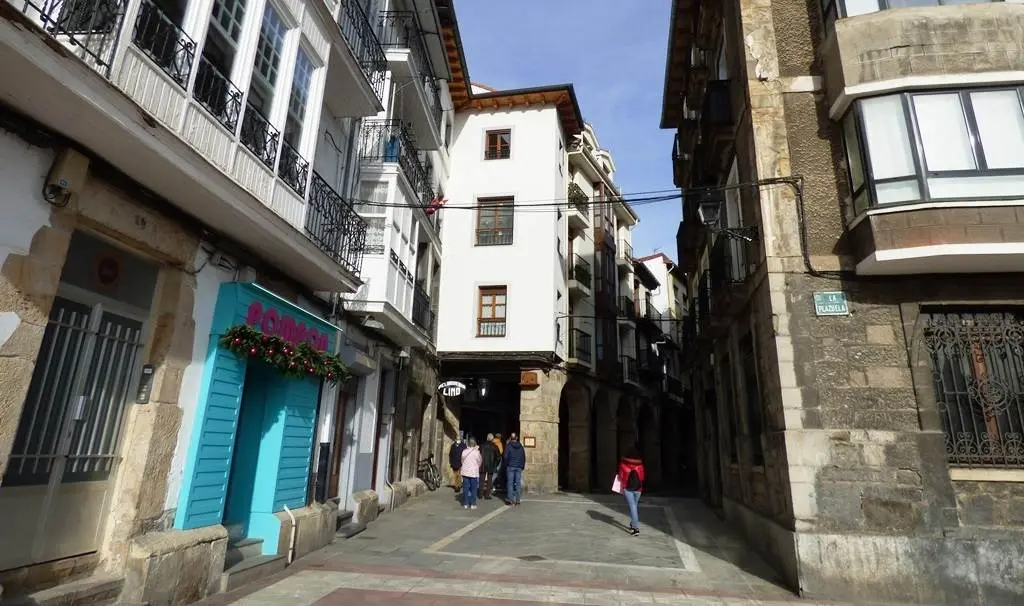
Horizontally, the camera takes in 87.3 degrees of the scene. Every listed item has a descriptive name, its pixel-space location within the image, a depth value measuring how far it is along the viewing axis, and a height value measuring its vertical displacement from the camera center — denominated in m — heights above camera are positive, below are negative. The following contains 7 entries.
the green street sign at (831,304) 7.57 +1.97
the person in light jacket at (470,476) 13.38 -0.96
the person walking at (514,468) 14.63 -0.80
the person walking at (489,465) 15.56 -0.78
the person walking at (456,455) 15.86 -0.53
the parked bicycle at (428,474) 16.16 -1.12
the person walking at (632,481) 10.27 -0.76
